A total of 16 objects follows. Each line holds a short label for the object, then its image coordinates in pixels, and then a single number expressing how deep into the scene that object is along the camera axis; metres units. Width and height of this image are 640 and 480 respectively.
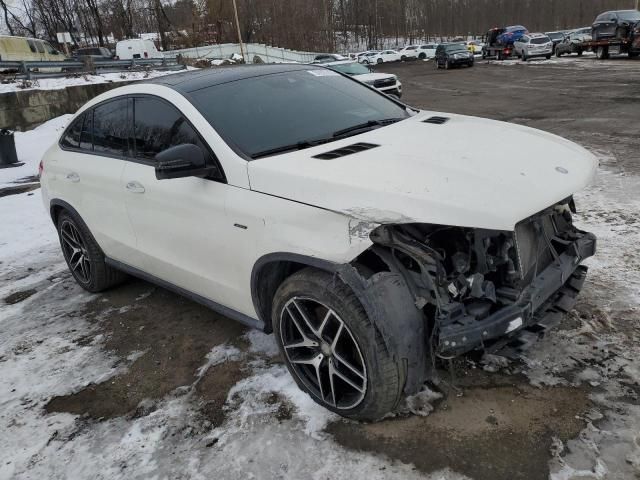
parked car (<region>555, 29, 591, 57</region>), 30.42
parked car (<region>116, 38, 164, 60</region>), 33.28
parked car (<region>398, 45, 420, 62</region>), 50.09
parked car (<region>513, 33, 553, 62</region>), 31.08
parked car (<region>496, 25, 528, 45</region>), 34.97
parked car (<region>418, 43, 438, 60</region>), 49.68
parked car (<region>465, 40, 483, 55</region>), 46.00
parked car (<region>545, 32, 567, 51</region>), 33.75
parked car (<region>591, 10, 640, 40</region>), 23.84
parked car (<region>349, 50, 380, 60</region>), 49.66
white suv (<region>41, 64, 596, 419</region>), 2.31
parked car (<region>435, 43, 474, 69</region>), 31.66
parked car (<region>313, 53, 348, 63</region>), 30.62
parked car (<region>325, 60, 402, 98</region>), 15.34
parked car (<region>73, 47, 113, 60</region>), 34.44
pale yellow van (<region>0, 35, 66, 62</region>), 24.95
